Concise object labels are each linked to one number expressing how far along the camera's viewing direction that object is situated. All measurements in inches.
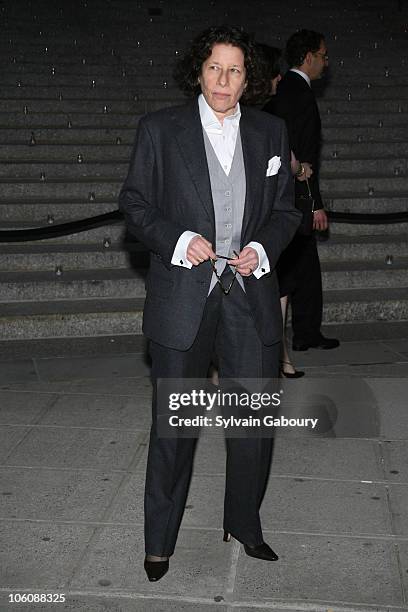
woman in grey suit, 146.3
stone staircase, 326.3
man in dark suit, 252.4
